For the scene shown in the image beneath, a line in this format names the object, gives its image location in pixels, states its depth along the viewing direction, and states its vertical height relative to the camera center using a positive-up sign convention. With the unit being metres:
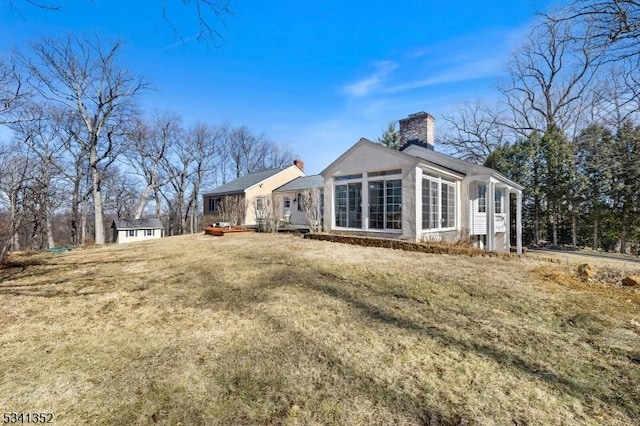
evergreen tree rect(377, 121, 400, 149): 29.06 +7.91
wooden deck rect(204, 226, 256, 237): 14.52 -0.95
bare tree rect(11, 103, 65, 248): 19.84 +5.93
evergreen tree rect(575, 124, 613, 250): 16.09 +1.70
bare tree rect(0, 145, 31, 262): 7.21 +0.09
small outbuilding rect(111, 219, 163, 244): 28.17 -1.46
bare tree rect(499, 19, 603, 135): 19.97 +9.24
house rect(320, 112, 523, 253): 9.92 +0.63
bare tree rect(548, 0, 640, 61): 5.29 +3.55
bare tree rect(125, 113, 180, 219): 28.50 +6.67
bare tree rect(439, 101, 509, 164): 23.20 +6.71
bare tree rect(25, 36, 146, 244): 17.00 +8.93
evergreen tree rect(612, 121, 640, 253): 14.31 +0.96
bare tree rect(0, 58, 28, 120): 11.81 +5.38
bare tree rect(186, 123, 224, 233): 34.41 +7.26
